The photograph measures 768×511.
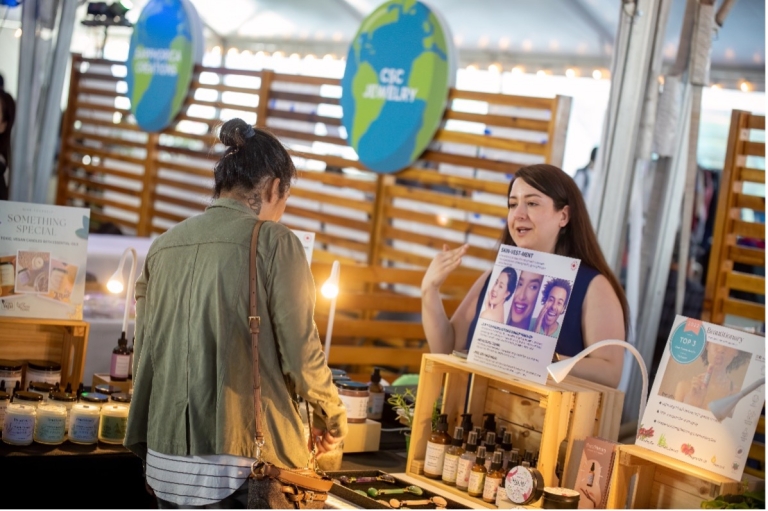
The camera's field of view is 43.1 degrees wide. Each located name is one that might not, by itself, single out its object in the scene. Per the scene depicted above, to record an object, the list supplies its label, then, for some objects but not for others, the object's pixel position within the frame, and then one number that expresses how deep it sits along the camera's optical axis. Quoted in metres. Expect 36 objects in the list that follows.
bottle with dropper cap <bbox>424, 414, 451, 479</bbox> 2.88
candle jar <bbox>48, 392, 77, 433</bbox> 3.01
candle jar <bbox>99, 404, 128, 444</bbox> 3.01
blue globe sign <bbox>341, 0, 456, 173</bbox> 6.33
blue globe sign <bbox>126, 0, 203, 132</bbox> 8.81
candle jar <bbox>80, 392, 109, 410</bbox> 3.04
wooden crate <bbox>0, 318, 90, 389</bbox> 3.28
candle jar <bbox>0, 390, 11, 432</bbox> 2.97
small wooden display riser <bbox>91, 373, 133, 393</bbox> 3.38
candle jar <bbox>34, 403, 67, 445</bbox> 2.89
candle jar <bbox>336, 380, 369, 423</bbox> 3.24
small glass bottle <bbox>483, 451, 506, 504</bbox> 2.68
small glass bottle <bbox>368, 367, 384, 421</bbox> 3.58
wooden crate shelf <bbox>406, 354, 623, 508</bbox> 2.63
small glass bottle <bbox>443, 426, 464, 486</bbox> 2.80
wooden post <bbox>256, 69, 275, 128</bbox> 7.94
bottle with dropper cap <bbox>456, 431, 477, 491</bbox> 2.76
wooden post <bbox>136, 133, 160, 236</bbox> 9.45
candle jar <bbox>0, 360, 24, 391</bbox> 3.08
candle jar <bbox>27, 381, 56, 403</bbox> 3.03
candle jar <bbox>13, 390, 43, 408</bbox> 2.92
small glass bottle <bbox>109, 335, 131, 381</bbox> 3.42
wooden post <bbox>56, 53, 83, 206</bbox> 10.67
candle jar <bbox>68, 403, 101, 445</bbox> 2.96
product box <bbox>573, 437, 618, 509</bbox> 2.54
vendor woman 3.12
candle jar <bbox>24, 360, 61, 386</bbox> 3.20
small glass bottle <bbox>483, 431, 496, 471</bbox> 2.77
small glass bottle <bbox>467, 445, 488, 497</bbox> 2.71
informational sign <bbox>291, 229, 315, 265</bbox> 3.27
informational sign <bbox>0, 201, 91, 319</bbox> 3.23
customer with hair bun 2.21
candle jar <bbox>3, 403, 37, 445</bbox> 2.86
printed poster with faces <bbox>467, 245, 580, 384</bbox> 2.69
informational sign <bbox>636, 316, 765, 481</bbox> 2.34
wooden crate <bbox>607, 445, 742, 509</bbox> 2.46
